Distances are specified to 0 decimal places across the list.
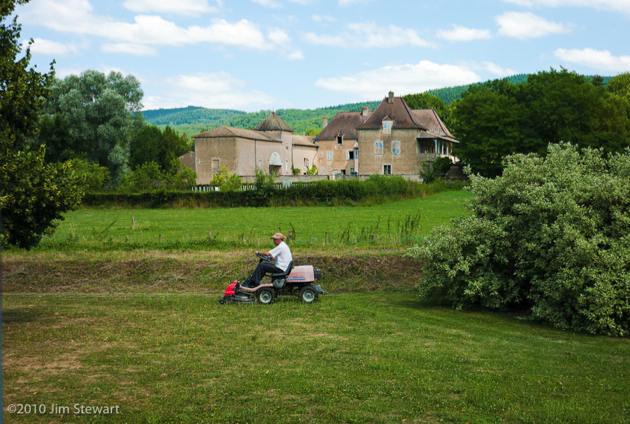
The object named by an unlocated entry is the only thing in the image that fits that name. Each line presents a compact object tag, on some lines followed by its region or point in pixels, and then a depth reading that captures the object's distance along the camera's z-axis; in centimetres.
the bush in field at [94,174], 4938
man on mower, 1411
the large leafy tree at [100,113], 6241
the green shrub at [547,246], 1158
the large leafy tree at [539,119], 5888
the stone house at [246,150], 7369
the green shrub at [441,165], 7075
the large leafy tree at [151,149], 8838
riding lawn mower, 1409
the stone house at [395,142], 7375
